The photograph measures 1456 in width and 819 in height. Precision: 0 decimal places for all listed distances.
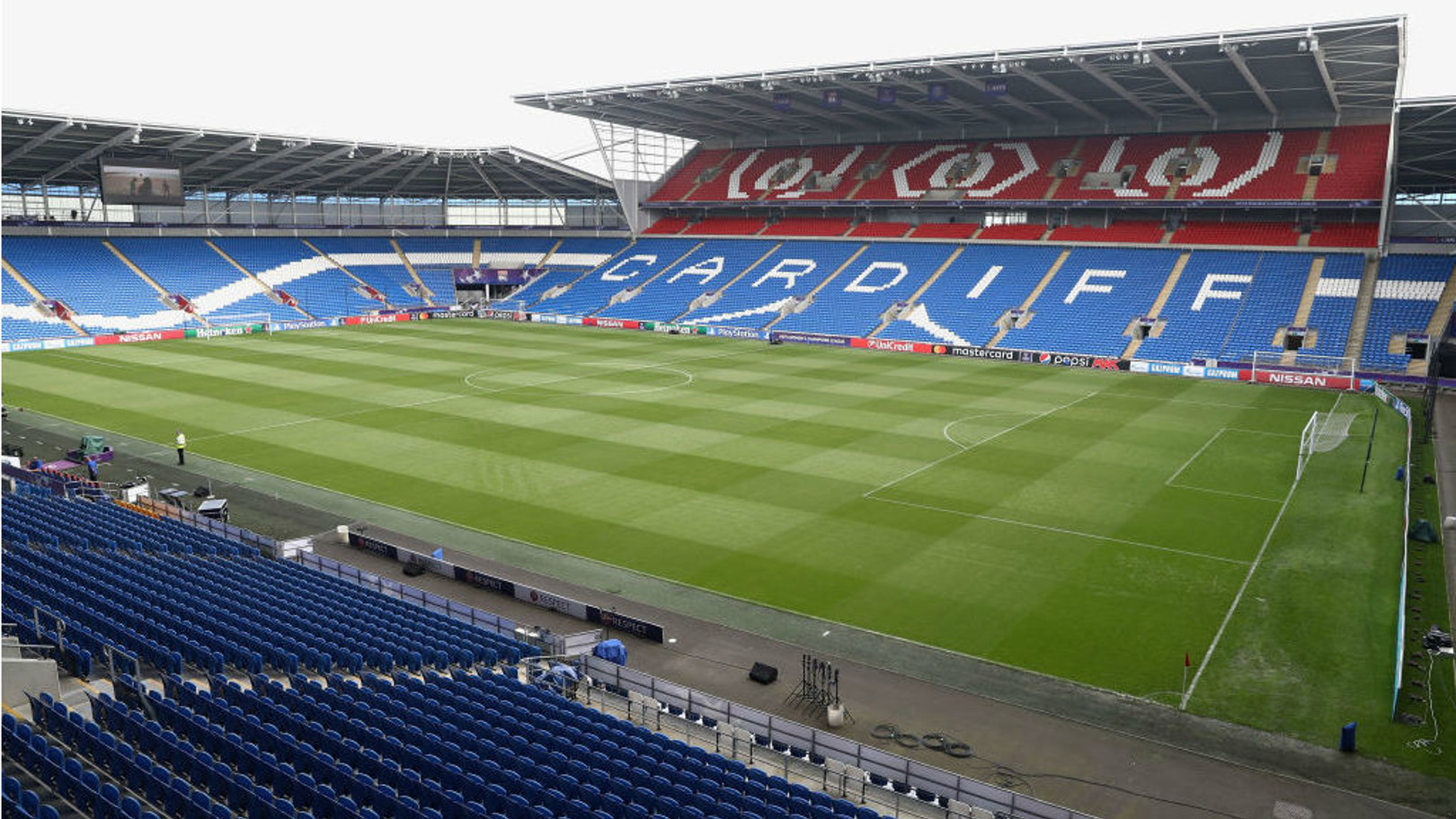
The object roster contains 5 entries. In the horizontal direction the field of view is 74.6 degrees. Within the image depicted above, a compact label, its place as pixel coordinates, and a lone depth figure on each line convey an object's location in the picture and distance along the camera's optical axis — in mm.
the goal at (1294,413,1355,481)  33531
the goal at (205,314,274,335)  66812
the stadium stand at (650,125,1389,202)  60812
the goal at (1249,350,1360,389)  47719
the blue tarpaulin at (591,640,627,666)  17250
